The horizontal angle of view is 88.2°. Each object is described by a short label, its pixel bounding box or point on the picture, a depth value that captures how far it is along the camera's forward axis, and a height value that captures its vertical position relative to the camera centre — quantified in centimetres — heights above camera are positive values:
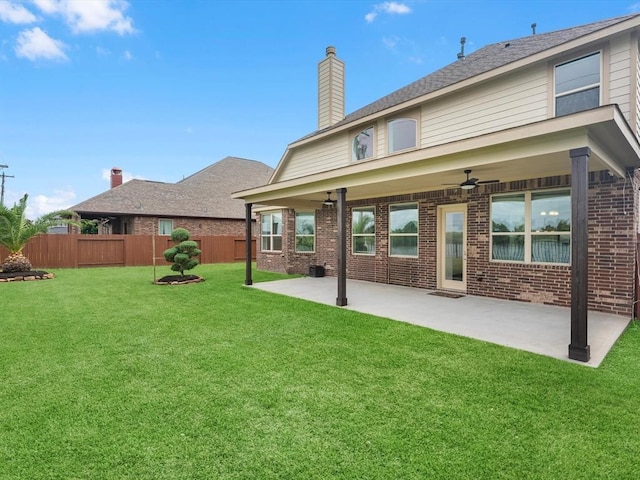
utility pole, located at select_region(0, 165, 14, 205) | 2590 +471
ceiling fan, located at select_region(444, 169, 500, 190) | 615 +99
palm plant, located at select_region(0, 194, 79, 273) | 1165 +20
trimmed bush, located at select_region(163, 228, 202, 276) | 1090 -55
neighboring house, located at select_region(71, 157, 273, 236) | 1870 +183
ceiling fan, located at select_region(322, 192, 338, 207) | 1020 +113
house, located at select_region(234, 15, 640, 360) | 463 +118
